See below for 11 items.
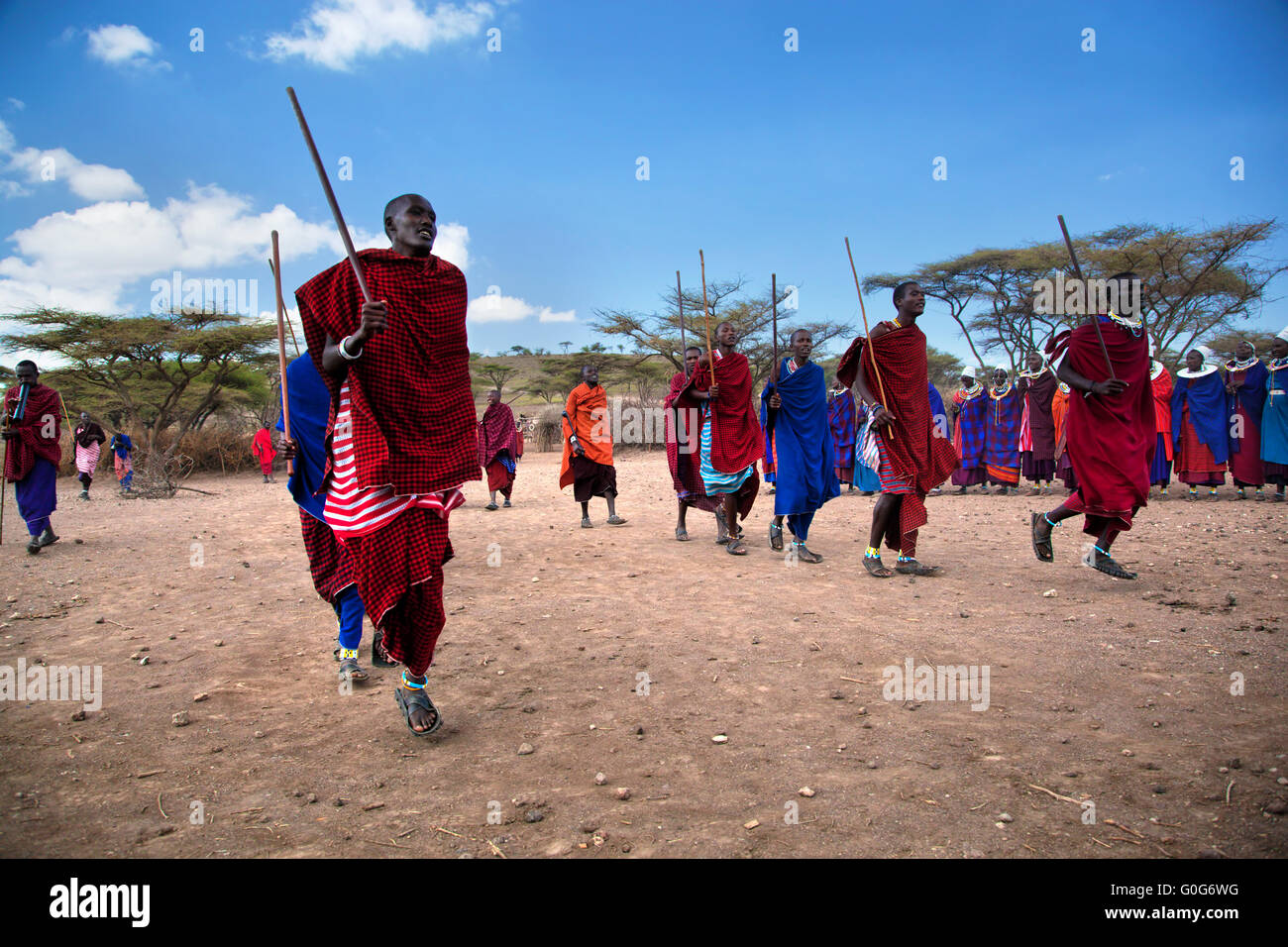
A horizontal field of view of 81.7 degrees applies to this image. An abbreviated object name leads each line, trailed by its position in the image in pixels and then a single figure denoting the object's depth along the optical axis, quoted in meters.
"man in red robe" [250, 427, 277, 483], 19.55
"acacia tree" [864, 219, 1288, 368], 20.83
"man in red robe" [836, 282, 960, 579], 6.05
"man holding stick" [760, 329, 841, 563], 7.10
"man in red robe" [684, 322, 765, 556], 7.59
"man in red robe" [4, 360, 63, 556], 8.55
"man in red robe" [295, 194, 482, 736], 3.14
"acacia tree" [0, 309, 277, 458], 20.72
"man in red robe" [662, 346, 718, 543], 8.04
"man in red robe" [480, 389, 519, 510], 12.05
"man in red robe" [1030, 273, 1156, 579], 5.54
